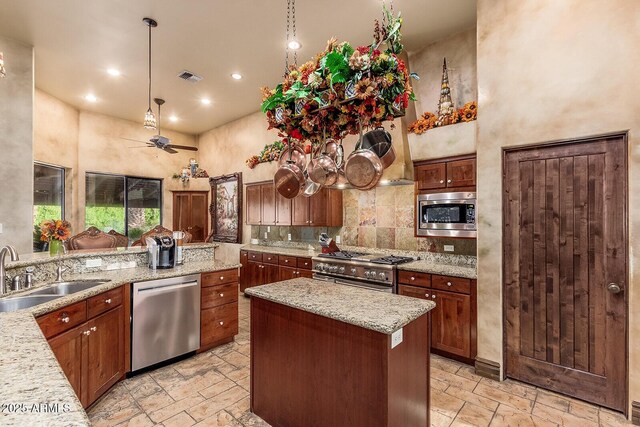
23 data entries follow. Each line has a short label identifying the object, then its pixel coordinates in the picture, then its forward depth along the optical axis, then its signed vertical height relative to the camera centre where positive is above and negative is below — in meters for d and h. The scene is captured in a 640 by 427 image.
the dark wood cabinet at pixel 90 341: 2.15 -0.97
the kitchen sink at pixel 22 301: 2.15 -0.62
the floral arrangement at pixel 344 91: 1.66 +0.69
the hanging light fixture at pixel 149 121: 4.23 +1.24
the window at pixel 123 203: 6.73 +0.25
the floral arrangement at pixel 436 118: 3.49 +1.09
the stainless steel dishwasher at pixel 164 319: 2.99 -1.05
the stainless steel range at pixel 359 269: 3.77 -0.71
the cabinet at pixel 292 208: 5.05 +0.10
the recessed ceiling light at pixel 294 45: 3.92 +2.11
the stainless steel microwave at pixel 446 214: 3.50 -0.01
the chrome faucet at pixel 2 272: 2.17 -0.39
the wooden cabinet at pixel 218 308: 3.51 -1.07
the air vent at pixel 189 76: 4.78 +2.11
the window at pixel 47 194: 5.58 +0.38
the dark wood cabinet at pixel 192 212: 7.89 +0.06
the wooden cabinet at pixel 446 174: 3.52 +0.46
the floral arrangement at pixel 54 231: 2.78 -0.14
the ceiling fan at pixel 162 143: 4.66 +1.08
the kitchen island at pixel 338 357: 1.76 -0.89
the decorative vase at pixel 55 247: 2.86 -0.29
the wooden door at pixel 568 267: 2.48 -0.46
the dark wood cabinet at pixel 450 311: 3.21 -1.02
